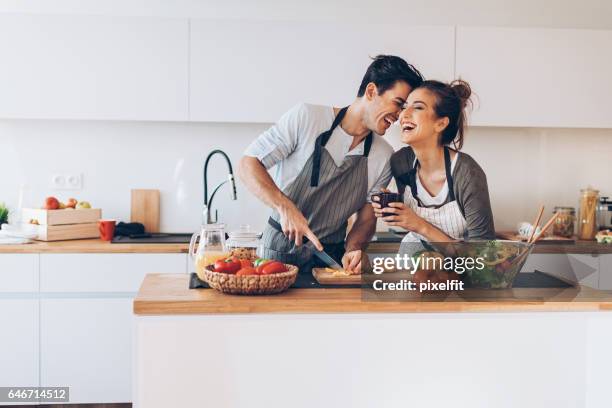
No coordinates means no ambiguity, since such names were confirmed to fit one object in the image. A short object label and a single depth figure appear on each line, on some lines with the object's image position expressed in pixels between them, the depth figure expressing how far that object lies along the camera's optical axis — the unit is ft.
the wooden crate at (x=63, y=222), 12.60
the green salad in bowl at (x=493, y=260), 7.60
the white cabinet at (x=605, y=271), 13.41
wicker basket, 7.24
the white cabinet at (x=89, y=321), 12.04
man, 10.10
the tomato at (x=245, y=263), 7.55
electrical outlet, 13.91
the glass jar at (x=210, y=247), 8.01
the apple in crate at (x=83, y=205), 13.29
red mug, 12.72
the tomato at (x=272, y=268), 7.36
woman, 9.40
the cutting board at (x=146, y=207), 14.02
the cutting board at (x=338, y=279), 8.29
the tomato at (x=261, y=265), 7.41
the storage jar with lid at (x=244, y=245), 8.22
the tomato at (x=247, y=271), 7.30
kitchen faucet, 12.94
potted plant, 13.06
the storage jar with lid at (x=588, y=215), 14.01
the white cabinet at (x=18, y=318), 11.94
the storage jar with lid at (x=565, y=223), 13.98
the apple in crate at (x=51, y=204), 12.75
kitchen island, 7.05
